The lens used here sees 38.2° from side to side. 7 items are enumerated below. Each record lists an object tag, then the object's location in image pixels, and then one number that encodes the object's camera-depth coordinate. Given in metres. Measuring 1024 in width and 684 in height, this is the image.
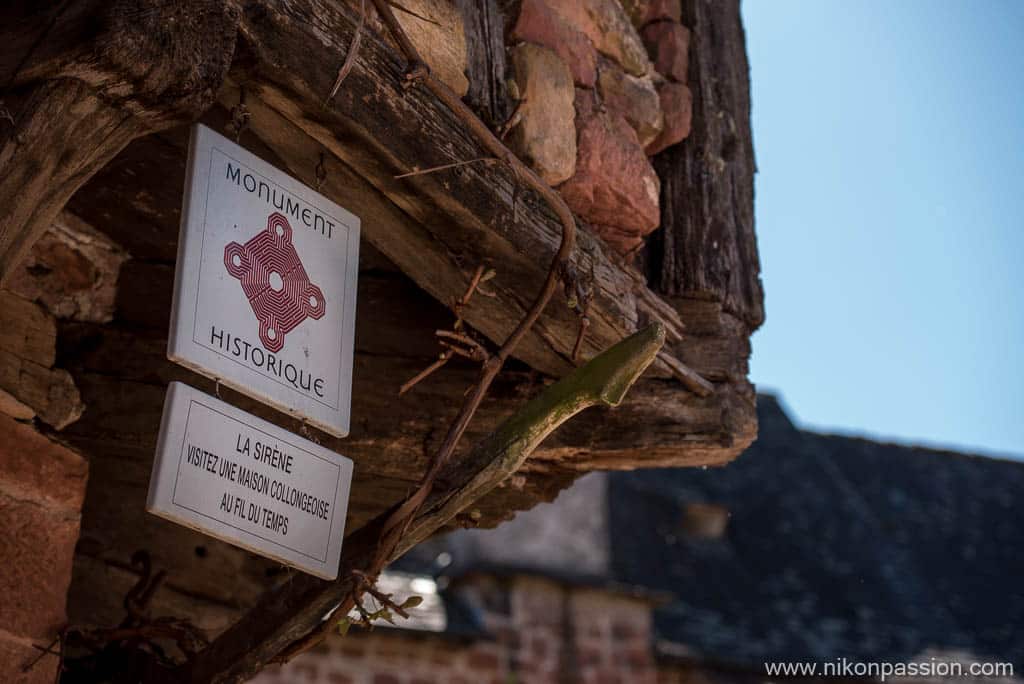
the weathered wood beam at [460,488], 2.63
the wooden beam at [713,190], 3.44
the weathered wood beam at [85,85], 1.97
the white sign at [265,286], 2.23
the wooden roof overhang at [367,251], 2.03
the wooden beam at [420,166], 2.28
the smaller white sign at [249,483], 2.20
